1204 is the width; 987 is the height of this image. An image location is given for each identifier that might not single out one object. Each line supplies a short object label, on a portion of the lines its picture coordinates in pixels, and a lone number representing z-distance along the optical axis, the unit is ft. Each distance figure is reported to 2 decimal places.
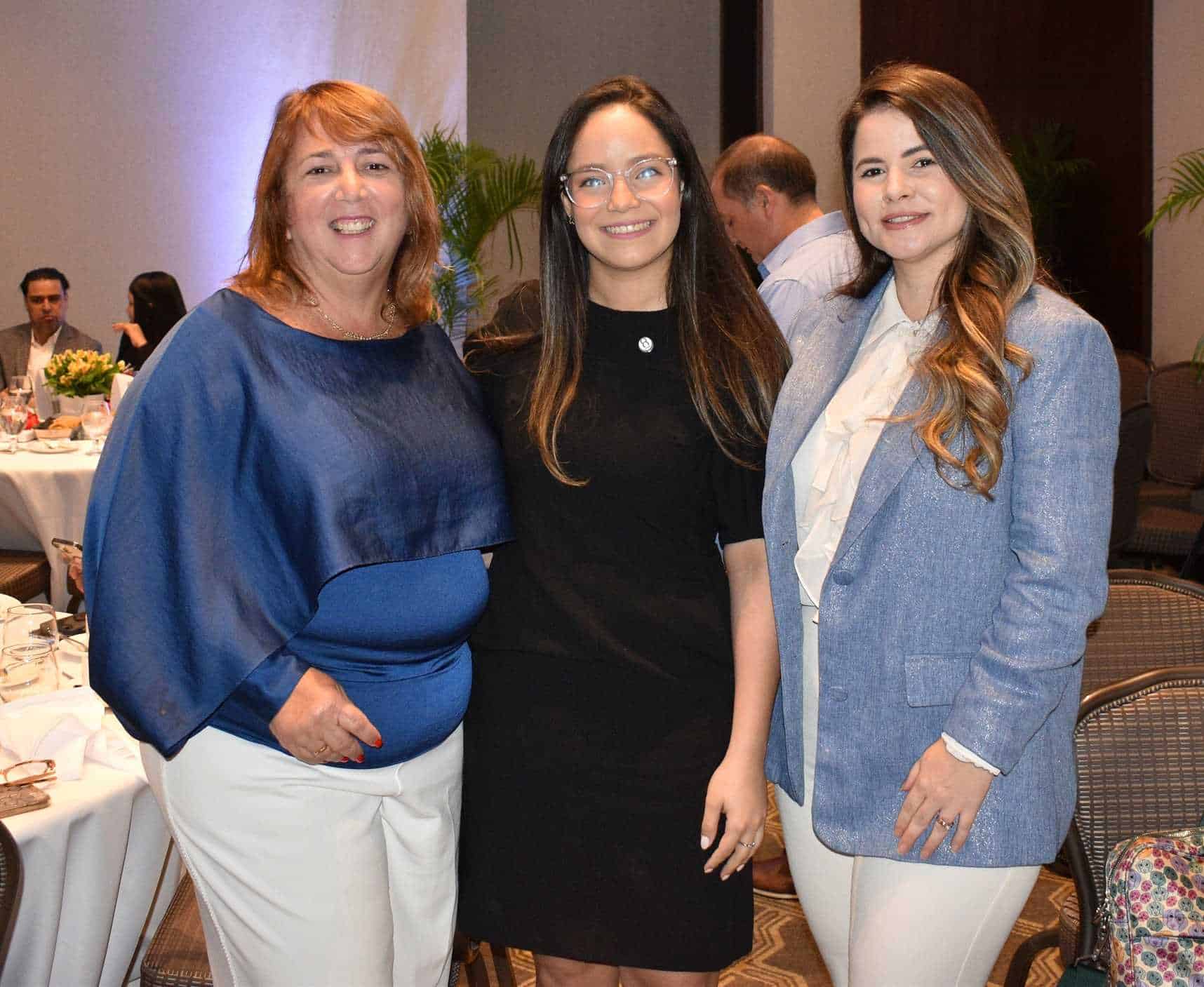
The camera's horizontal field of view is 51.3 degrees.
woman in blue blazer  4.94
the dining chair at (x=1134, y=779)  6.89
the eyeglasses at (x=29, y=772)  6.30
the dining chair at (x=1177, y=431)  18.71
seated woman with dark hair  22.76
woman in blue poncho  5.45
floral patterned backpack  5.22
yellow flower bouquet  17.39
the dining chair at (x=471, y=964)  7.39
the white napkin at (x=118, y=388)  17.52
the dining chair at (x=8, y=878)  5.38
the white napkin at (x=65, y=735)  6.56
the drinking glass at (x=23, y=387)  17.51
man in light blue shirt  13.76
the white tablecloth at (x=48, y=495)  15.51
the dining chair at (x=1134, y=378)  20.81
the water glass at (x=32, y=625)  7.37
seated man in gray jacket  22.68
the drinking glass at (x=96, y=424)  16.99
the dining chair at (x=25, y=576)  14.64
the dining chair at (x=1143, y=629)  8.09
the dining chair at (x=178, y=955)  6.48
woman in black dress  6.00
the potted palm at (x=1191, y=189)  16.06
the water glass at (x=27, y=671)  7.16
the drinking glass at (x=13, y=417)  17.03
